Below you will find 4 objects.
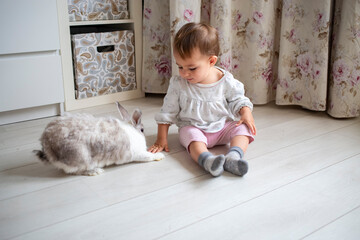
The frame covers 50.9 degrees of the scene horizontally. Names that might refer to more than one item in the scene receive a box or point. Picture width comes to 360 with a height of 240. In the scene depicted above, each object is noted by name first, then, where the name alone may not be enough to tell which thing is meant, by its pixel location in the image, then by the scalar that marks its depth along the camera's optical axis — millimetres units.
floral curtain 1581
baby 1288
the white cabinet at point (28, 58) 1520
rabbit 1124
